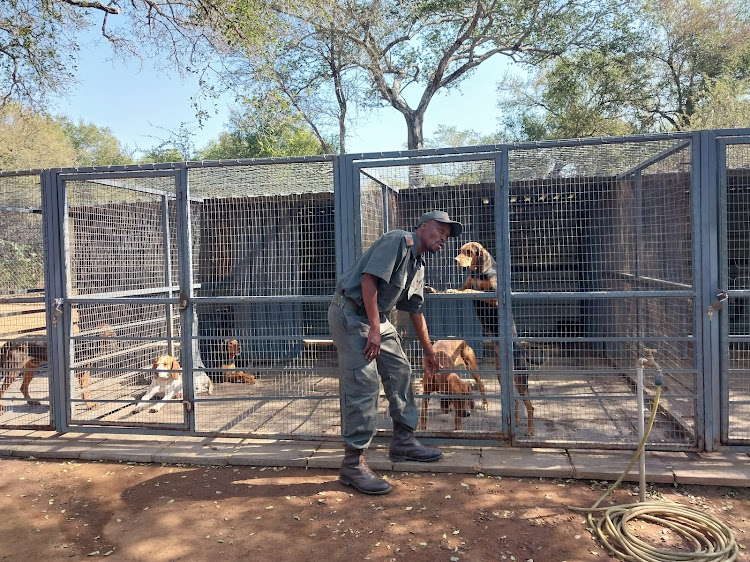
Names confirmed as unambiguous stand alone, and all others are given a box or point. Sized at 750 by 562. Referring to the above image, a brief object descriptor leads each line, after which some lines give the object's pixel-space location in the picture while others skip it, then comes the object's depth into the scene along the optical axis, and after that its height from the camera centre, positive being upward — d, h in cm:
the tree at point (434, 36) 1891 +826
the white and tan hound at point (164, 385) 619 -134
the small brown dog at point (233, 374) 694 -141
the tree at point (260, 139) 1437 +544
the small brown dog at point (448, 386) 502 -113
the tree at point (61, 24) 1007 +475
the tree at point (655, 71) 1919 +692
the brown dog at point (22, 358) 570 -88
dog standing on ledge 492 -20
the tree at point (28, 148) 2186 +569
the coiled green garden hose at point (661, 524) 309 -164
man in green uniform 402 -40
